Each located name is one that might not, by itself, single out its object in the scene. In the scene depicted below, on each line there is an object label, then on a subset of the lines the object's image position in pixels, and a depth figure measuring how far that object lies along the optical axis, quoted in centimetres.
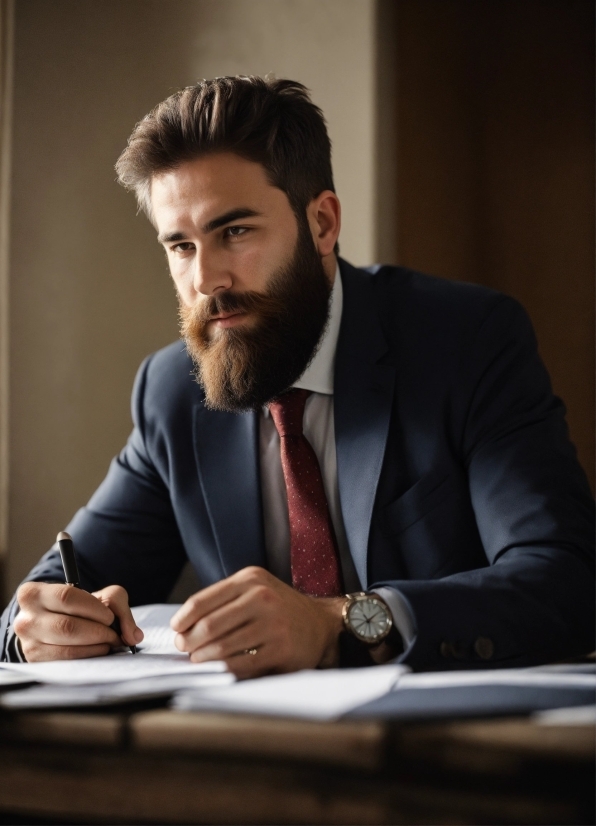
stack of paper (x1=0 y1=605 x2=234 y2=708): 84
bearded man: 151
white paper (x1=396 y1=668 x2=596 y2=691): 82
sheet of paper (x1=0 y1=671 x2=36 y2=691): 97
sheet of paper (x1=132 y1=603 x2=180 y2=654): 125
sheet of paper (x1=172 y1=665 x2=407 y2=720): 75
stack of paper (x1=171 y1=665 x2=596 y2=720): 73
